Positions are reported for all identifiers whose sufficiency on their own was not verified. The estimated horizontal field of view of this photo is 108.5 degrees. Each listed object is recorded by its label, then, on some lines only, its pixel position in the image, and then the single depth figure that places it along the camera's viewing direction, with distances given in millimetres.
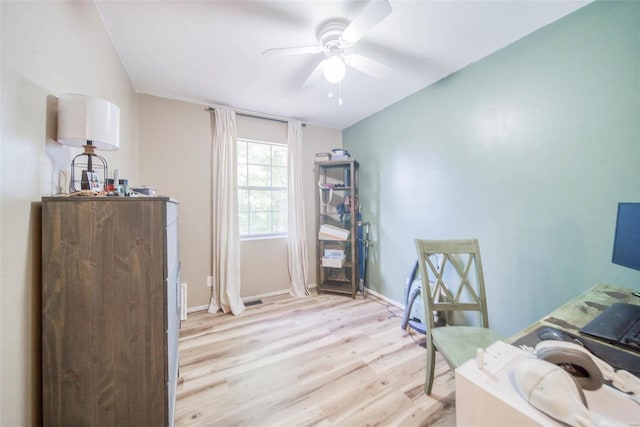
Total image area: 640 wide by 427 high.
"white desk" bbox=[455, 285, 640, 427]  475
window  3111
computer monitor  1063
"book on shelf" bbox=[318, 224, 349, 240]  3219
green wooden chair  1301
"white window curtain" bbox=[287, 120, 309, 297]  3227
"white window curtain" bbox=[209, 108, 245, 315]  2773
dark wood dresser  880
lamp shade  969
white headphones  441
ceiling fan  1223
